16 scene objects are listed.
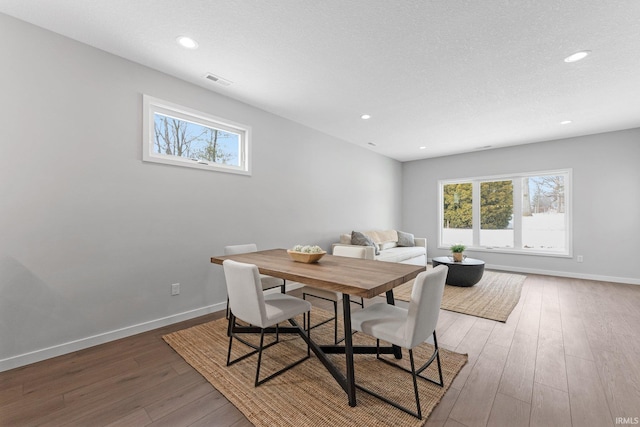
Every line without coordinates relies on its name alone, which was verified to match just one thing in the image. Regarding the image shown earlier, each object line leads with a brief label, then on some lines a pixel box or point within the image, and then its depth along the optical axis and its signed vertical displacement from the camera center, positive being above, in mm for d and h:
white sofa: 4785 -701
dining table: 1587 -416
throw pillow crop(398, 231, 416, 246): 5988 -550
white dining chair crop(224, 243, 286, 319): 2834 -702
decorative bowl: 2211 -357
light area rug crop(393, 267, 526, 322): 3195 -1144
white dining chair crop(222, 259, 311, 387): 1720 -641
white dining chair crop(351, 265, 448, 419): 1460 -674
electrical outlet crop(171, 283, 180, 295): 2861 -819
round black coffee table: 4160 -899
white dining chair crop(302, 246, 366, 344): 2471 -733
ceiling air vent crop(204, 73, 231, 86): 2848 +1472
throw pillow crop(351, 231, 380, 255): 4730 -455
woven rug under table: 1525 -1164
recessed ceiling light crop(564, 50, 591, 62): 2381 +1470
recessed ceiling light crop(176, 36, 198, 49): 2250 +1478
